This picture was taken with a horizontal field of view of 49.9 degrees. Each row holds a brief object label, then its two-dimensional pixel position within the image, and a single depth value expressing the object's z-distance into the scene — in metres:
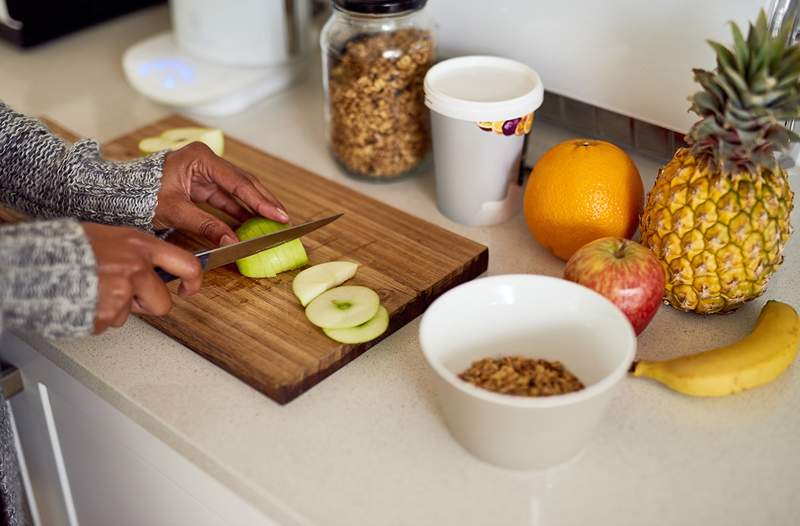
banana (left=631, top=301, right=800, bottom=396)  0.75
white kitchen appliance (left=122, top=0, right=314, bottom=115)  1.20
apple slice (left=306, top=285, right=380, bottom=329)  0.80
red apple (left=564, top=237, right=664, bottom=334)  0.77
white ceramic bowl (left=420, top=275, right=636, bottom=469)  0.65
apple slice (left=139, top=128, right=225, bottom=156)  1.08
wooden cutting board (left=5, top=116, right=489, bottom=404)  0.77
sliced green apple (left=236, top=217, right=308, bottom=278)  0.87
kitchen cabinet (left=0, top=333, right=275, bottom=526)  0.79
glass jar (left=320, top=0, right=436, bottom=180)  0.99
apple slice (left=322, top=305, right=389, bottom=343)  0.79
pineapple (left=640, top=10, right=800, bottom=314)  0.71
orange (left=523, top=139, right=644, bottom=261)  0.87
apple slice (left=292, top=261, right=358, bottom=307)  0.84
